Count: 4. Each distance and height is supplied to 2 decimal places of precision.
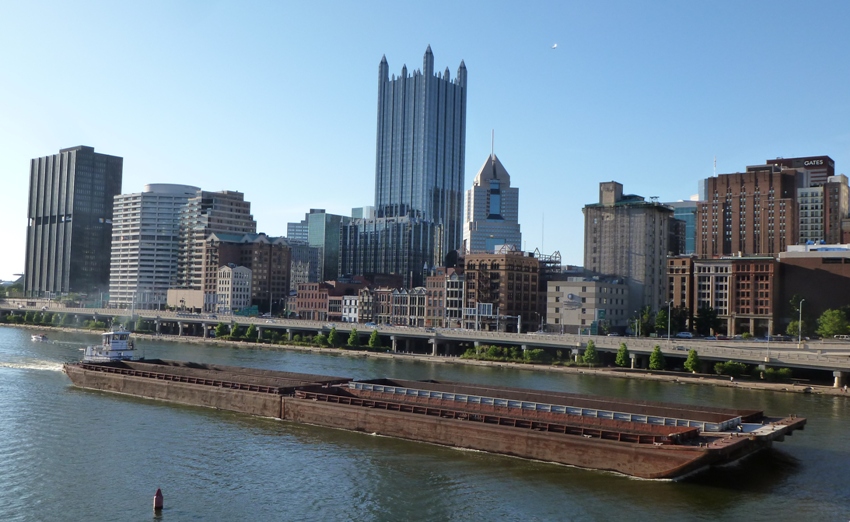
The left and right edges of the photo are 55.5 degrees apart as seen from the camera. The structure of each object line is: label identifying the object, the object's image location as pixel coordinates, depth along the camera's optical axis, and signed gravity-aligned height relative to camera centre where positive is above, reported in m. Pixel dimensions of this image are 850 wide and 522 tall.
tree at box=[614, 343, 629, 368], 114.56 -6.61
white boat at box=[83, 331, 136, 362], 92.12 -6.12
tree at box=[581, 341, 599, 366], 117.44 -6.62
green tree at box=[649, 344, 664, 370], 110.31 -6.76
